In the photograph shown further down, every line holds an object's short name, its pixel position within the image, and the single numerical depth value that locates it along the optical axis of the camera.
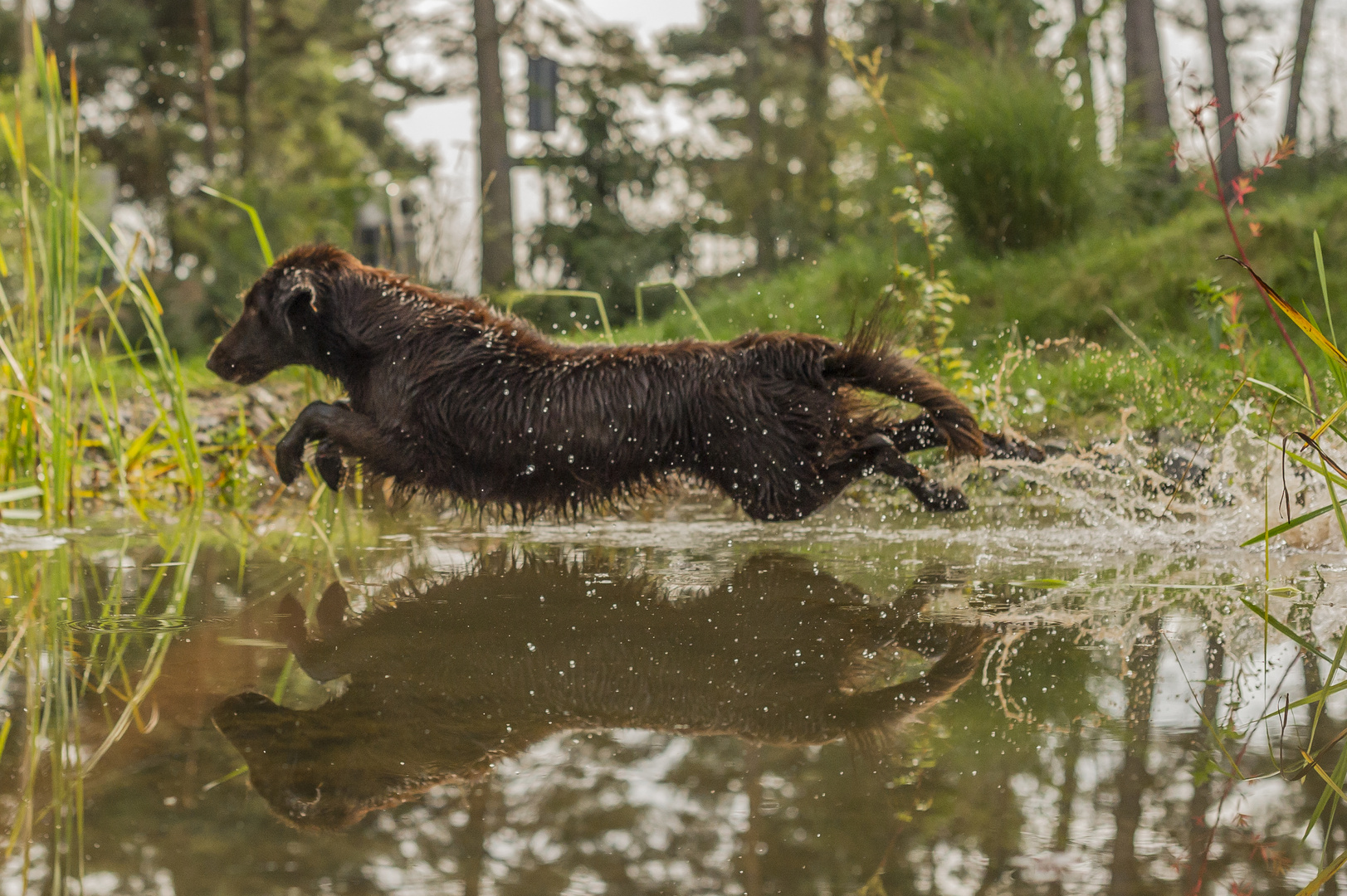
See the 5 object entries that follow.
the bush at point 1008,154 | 7.31
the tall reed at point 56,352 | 3.91
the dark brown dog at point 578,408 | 3.51
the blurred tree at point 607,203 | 13.01
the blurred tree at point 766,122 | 15.92
